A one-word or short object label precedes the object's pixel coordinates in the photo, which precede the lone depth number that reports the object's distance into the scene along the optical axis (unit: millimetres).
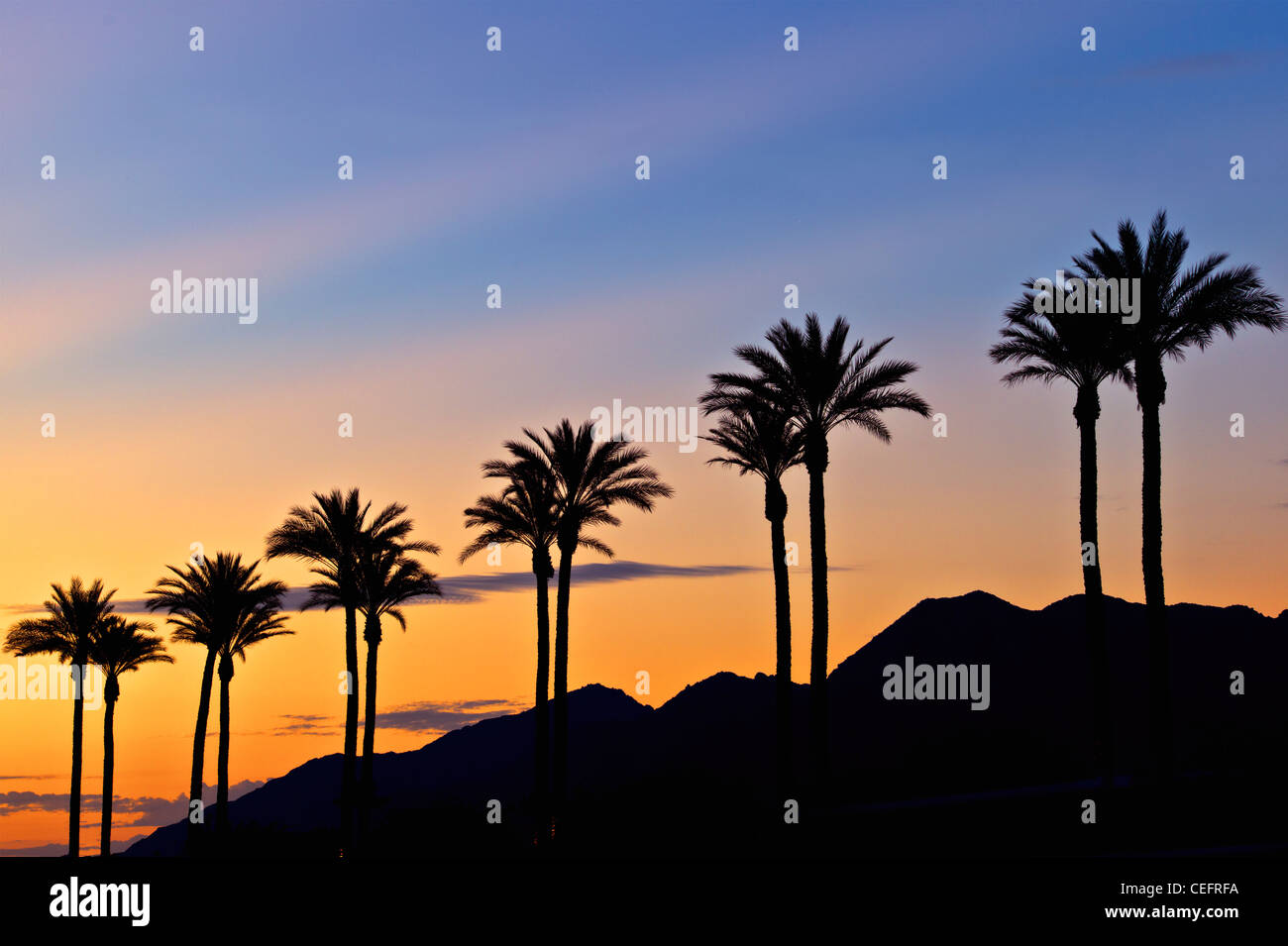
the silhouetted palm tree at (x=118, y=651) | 67938
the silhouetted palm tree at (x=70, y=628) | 66188
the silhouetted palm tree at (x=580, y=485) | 49781
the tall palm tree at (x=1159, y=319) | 38688
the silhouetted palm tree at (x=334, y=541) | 55062
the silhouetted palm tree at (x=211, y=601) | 62906
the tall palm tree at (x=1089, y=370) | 40719
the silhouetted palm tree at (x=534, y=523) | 50281
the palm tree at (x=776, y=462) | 45812
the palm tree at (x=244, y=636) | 64312
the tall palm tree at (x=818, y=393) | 44406
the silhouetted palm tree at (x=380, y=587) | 56500
